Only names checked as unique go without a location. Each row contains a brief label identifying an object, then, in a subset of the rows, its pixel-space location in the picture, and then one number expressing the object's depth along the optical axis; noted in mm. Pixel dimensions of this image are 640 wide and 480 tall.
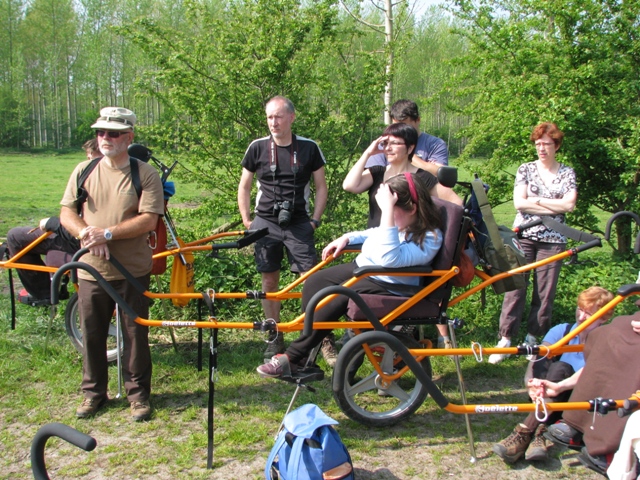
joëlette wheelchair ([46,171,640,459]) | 3264
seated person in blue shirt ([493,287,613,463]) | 3704
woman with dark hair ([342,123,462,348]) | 4516
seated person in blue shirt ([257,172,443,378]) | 3861
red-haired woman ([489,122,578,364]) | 5395
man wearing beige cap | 4133
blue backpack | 3232
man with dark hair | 5008
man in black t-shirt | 5234
